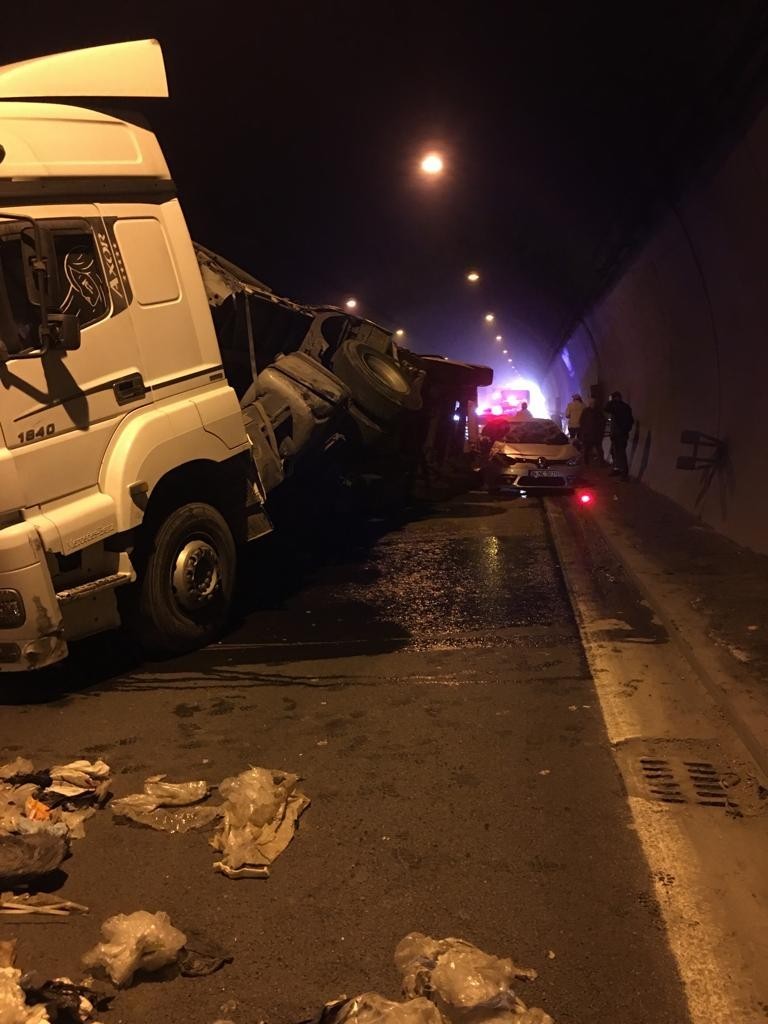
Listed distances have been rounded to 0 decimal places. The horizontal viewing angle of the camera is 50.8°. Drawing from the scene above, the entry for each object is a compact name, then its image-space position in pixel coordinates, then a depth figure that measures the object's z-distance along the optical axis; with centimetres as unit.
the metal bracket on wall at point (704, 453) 1038
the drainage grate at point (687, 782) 398
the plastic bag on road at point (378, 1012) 248
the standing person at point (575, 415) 2212
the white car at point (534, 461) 1559
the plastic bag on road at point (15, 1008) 245
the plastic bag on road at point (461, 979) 257
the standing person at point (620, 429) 1677
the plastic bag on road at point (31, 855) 333
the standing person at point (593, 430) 2119
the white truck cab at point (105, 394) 489
